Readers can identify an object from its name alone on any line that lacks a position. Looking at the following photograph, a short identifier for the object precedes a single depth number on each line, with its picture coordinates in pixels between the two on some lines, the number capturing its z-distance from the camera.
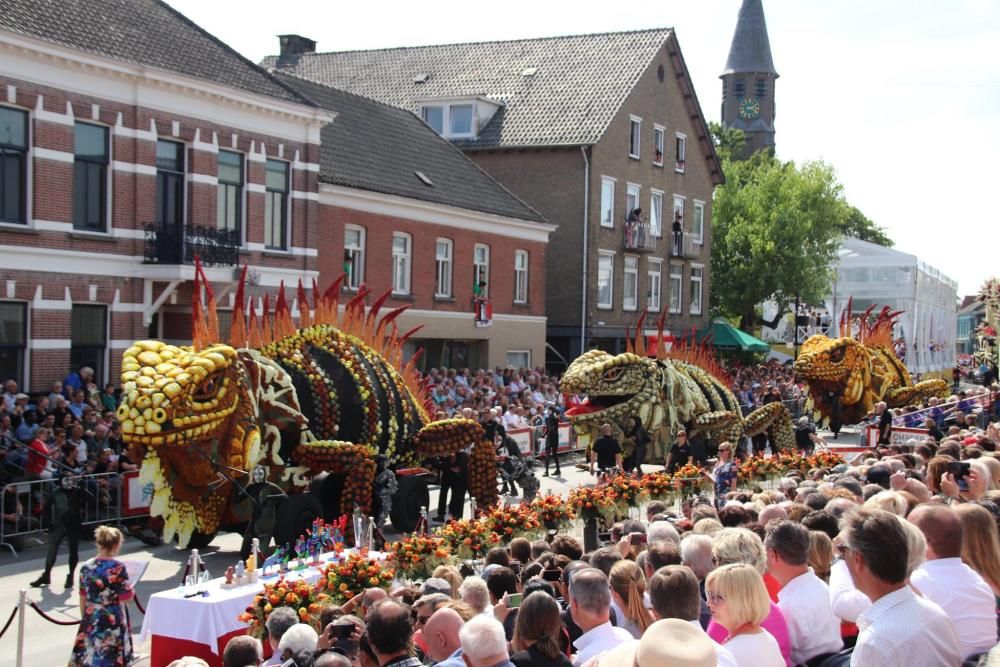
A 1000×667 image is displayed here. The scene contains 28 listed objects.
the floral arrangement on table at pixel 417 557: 9.59
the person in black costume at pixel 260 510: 12.30
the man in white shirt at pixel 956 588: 5.36
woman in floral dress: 8.11
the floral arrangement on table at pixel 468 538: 10.47
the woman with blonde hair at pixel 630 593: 6.01
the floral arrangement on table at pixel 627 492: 12.98
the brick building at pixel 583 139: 36.16
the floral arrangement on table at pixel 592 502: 12.47
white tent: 54.16
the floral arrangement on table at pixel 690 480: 14.12
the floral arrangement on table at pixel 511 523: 11.11
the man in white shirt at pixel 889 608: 4.28
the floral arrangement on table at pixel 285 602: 7.89
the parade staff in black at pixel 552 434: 22.30
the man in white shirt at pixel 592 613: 5.42
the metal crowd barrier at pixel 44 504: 13.62
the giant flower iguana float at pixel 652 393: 17.88
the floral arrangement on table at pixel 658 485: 13.38
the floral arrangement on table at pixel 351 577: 8.50
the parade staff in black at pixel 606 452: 17.17
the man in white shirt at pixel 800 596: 5.69
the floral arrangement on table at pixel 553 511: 11.81
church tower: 88.88
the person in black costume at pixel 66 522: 11.91
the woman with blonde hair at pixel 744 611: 4.96
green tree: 45.81
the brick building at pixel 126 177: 18.36
